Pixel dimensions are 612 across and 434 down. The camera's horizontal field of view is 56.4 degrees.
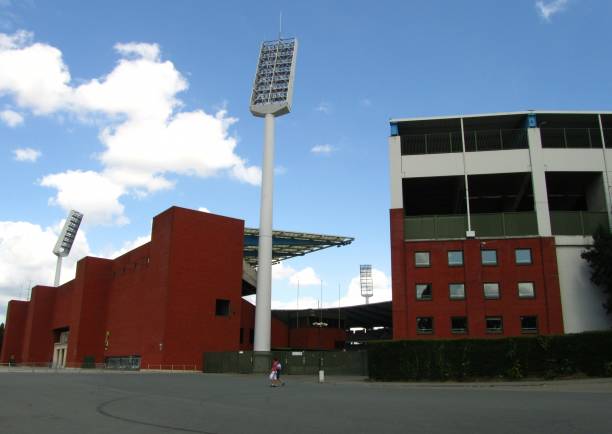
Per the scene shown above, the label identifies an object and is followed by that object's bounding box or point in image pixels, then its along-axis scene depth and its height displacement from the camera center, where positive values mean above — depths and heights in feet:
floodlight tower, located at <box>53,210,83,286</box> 330.54 +65.73
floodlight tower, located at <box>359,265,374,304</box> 416.26 +55.92
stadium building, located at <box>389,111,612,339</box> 127.34 +28.84
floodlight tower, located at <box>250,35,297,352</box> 175.63 +79.37
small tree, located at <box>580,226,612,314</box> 120.47 +20.37
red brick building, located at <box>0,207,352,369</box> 179.63 +20.18
